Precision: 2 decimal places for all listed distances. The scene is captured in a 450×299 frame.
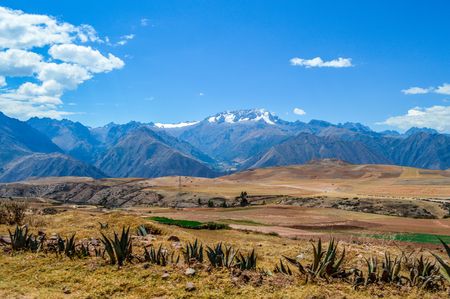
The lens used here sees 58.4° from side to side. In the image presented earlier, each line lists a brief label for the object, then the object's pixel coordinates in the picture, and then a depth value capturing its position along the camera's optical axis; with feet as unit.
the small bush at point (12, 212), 97.14
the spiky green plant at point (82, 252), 52.95
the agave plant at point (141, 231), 84.74
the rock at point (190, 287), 39.22
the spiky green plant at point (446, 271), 38.60
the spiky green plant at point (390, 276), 43.24
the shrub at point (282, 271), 46.38
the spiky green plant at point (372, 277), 42.62
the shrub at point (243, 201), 414.92
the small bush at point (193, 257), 48.47
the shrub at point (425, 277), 41.39
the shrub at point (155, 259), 48.01
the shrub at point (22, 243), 57.62
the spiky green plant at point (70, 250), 53.31
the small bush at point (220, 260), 46.74
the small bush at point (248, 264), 47.68
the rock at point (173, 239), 81.85
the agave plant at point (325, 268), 43.09
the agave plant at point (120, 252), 48.19
